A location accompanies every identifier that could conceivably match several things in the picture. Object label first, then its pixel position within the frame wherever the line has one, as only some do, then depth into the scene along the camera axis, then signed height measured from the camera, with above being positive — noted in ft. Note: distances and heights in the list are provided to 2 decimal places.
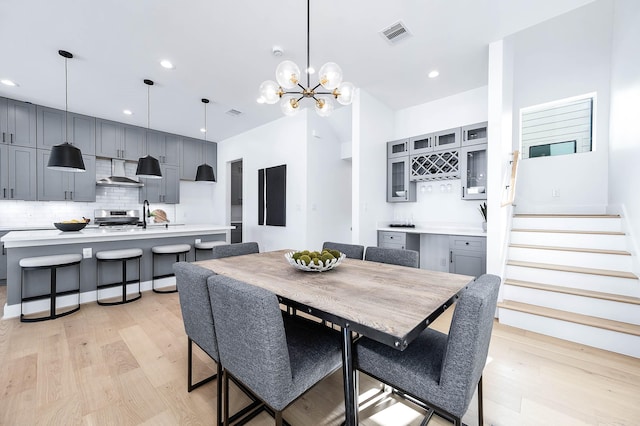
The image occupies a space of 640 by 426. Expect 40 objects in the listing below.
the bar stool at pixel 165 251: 11.80 -1.86
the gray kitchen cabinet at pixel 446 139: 12.21 +3.49
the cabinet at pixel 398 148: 13.78 +3.41
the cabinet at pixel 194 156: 19.71 +4.29
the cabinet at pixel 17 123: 13.21 +4.49
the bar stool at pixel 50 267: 8.85 -1.95
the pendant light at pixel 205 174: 14.83 +2.08
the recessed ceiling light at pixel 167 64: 9.99 +5.69
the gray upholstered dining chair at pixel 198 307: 4.41 -1.74
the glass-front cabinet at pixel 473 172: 11.80 +1.82
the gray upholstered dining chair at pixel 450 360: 3.28 -2.23
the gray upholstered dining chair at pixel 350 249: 7.73 -1.15
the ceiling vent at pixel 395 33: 8.23 +5.82
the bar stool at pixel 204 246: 13.12 -1.76
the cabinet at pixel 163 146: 18.07 +4.56
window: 12.12 +4.13
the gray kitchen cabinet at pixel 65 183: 14.25 +1.57
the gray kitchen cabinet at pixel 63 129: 14.20 +4.58
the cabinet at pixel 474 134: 11.53 +3.53
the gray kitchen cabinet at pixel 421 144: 13.08 +3.47
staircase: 7.36 -2.31
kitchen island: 9.27 -1.50
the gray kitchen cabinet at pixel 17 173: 13.25 +1.92
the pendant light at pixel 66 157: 9.84 +2.01
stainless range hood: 16.03 +1.94
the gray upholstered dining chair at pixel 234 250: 7.83 -1.22
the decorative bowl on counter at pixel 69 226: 10.09 -0.62
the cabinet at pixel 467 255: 10.62 -1.80
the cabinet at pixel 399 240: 12.71 -1.41
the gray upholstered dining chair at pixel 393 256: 6.81 -1.22
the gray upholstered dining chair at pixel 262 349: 3.35 -2.01
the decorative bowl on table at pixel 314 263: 5.53 -1.11
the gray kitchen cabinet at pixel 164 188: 18.01 +1.60
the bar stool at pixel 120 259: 10.41 -1.96
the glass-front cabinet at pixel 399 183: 13.89 +1.57
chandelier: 6.11 +3.06
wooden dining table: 3.25 -1.35
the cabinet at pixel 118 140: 16.15 +4.50
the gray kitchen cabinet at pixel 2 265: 12.96 -2.74
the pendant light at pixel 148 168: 12.50 +2.07
